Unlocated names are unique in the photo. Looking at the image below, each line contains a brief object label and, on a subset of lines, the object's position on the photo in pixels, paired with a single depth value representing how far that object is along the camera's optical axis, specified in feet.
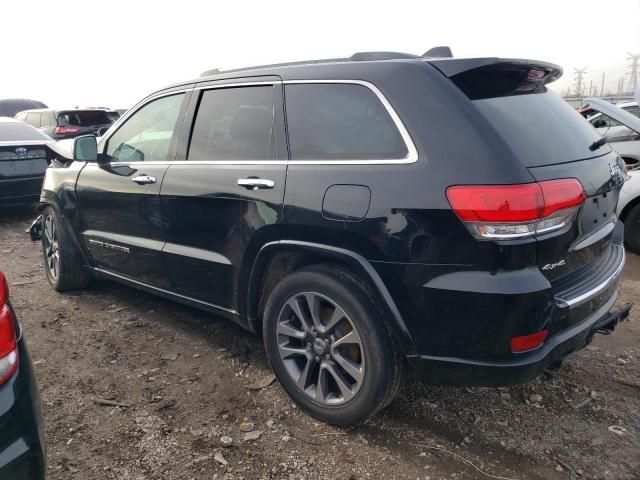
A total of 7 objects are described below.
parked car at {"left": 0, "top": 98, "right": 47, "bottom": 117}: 61.26
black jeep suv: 6.63
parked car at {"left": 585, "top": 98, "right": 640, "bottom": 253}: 11.00
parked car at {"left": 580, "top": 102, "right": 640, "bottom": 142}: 20.90
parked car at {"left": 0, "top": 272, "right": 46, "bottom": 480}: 4.95
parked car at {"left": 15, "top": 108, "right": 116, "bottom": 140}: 38.52
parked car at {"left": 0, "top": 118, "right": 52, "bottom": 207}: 22.88
